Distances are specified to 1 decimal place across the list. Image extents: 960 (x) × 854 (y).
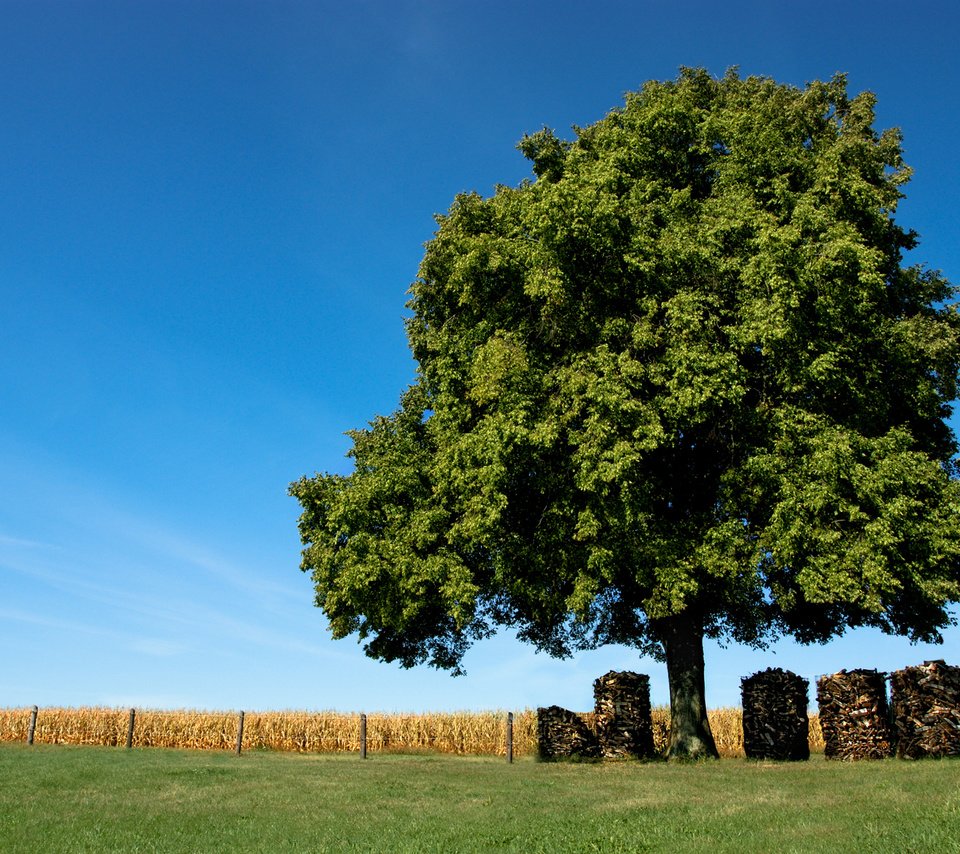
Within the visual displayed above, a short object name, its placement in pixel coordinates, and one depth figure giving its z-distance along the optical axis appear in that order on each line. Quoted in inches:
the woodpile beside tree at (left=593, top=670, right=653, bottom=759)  1315.2
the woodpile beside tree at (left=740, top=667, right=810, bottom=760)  1243.8
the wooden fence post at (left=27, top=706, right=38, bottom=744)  1954.5
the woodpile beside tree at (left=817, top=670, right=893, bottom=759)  1175.0
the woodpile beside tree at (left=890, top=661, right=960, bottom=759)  1108.5
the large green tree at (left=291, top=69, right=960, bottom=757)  1005.8
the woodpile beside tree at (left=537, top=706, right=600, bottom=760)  1360.7
